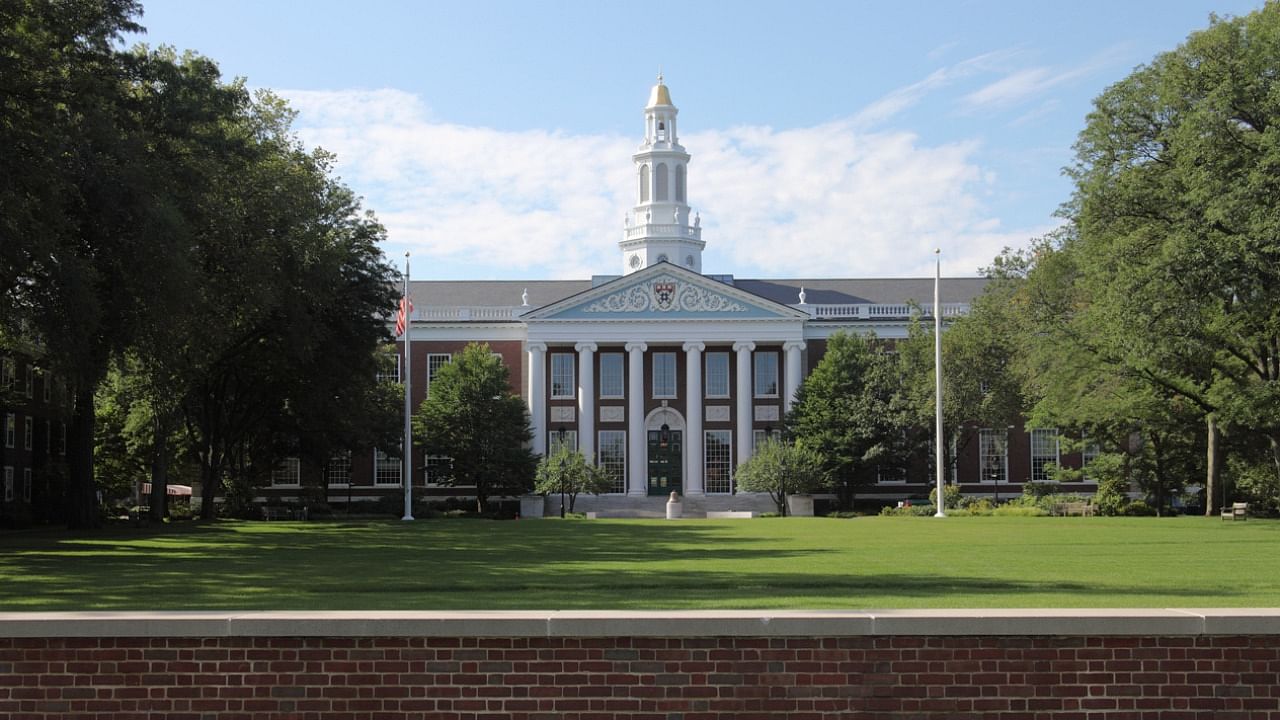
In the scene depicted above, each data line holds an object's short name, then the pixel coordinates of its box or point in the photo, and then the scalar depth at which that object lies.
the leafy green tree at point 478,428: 76.56
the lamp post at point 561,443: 75.12
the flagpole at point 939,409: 57.81
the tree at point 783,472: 74.44
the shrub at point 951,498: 68.31
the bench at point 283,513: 67.75
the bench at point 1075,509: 62.16
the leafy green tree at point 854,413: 76.25
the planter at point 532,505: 77.75
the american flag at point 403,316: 56.41
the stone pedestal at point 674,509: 69.25
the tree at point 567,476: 75.12
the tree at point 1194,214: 39.34
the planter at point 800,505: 76.88
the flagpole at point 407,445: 58.75
